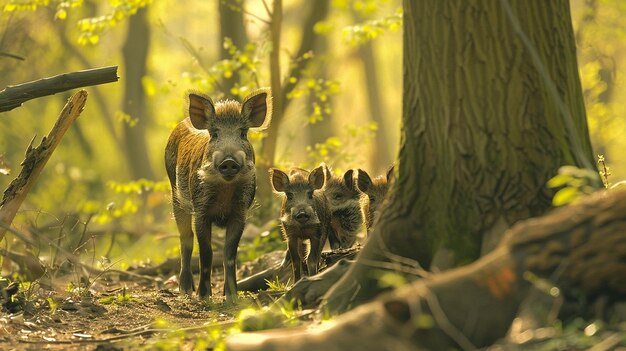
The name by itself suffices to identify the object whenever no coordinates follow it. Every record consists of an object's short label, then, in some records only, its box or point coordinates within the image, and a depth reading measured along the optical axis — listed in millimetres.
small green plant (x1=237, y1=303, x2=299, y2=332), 12148
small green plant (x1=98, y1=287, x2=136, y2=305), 17797
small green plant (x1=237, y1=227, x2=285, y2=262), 25375
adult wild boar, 18922
